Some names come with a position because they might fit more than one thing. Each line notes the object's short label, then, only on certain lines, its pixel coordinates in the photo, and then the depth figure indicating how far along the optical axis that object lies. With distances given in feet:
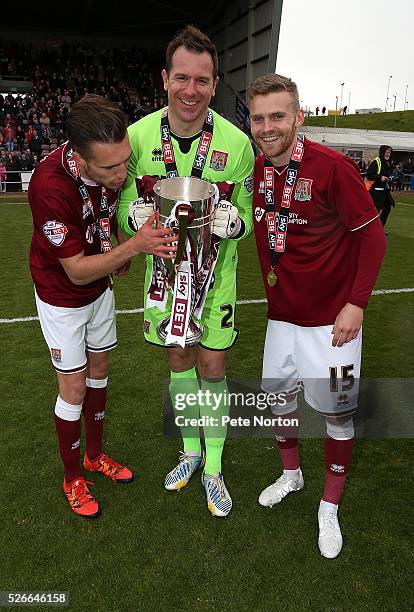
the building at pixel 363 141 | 97.45
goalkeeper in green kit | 7.30
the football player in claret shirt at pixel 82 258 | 6.43
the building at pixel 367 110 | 302.66
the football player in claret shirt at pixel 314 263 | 6.82
